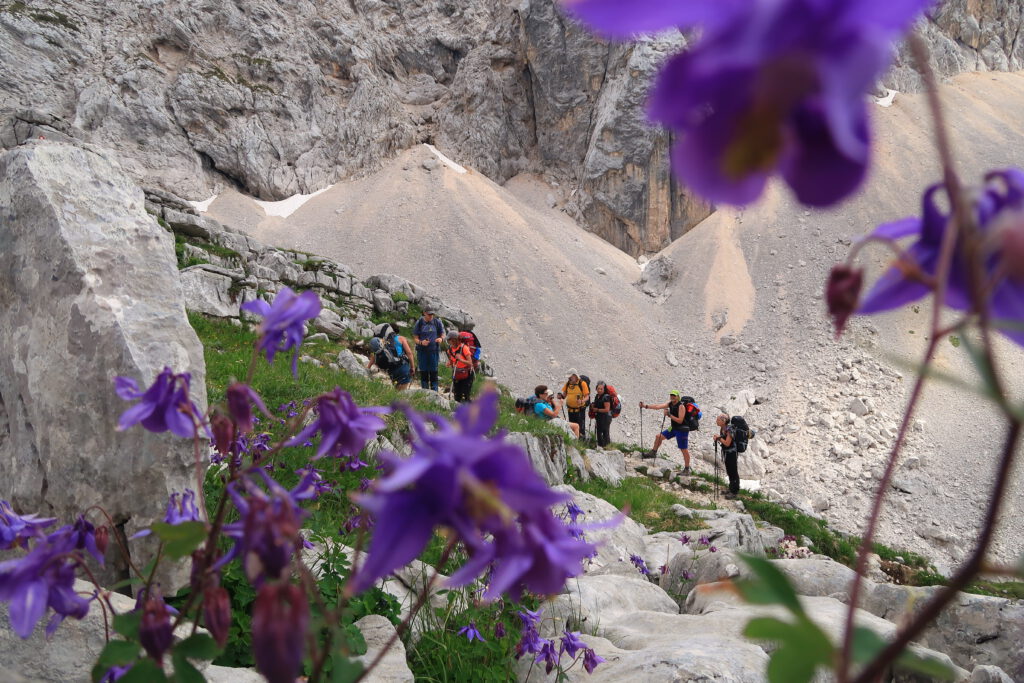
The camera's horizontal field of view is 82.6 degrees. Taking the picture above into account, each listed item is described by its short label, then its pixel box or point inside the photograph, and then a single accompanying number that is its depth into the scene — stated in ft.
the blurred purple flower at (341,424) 4.01
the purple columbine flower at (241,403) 4.10
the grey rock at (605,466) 46.46
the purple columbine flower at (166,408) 4.36
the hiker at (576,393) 56.85
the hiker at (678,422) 51.20
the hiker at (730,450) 51.24
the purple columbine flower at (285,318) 4.51
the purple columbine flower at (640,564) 23.58
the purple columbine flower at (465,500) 1.98
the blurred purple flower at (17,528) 5.09
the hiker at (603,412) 58.75
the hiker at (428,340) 48.01
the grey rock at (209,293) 54.65
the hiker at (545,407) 49.21
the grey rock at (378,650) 10.30
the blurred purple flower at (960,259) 2.16
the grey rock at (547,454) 36.22
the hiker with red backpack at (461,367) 48.75
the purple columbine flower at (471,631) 11.45
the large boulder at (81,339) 12.20
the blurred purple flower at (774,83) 1.44
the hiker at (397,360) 45.55
